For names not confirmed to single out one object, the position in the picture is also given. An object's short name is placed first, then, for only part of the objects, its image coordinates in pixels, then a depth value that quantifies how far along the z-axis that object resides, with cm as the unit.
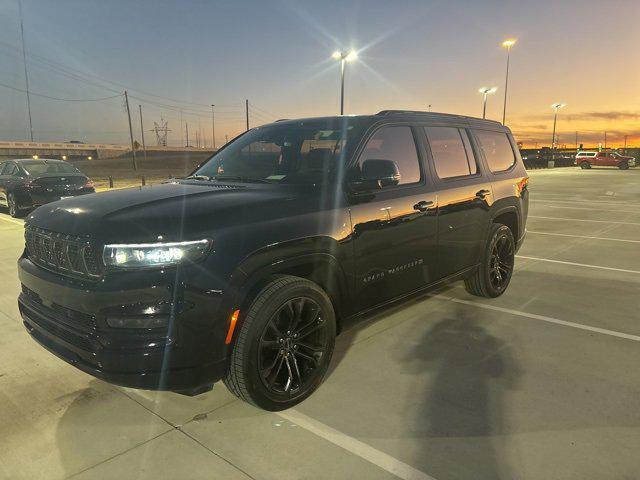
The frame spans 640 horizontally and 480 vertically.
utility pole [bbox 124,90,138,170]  4916
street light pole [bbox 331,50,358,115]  2853
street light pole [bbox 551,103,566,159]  6297
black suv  261
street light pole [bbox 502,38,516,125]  3945
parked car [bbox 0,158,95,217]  1203
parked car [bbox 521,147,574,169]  4909
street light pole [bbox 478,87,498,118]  4566
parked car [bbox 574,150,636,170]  4631
